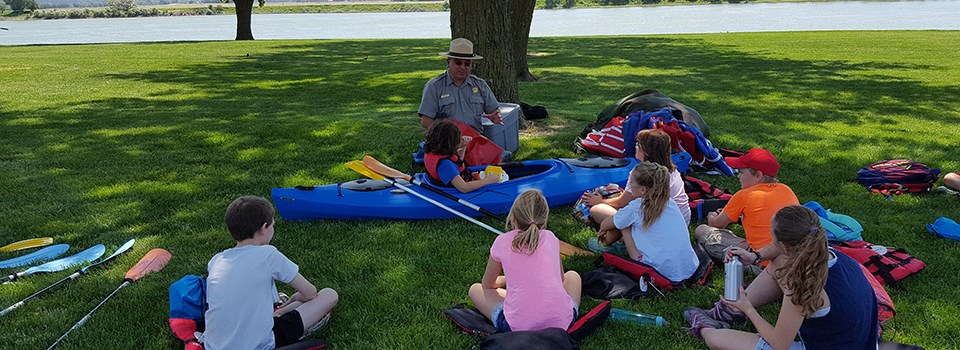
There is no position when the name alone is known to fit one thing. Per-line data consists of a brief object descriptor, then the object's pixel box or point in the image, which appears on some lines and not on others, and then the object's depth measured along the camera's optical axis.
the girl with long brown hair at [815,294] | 2.88
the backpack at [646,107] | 7.62
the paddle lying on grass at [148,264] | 4.25
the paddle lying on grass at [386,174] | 5.16
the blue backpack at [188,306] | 3.48
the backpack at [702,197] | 5.35
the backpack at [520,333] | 3.16
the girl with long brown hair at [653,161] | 4.77
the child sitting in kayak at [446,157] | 5.30
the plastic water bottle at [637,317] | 3.65
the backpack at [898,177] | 5.88
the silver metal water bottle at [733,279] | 3.29
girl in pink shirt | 3.35
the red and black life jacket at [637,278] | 4.02
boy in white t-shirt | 3.14
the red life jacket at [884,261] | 4.06
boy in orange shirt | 4.25
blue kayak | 5.29
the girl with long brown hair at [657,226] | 4.06
